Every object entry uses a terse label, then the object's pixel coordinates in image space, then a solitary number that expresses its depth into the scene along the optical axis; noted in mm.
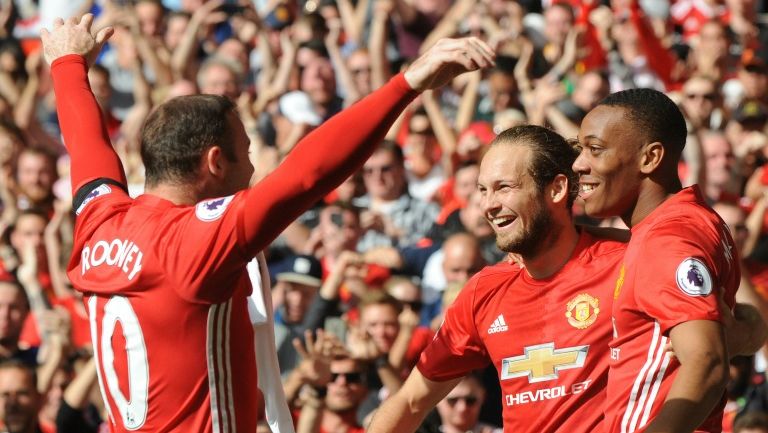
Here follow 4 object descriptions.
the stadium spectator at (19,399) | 16656
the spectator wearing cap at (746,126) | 21422
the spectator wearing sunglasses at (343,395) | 15914
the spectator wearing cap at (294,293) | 18594
